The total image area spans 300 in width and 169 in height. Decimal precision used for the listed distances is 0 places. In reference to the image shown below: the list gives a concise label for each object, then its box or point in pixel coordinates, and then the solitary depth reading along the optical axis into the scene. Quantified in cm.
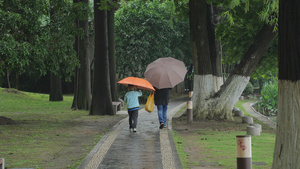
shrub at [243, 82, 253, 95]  4881
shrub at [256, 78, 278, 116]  3078
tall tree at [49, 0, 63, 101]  3669
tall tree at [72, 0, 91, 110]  2634
